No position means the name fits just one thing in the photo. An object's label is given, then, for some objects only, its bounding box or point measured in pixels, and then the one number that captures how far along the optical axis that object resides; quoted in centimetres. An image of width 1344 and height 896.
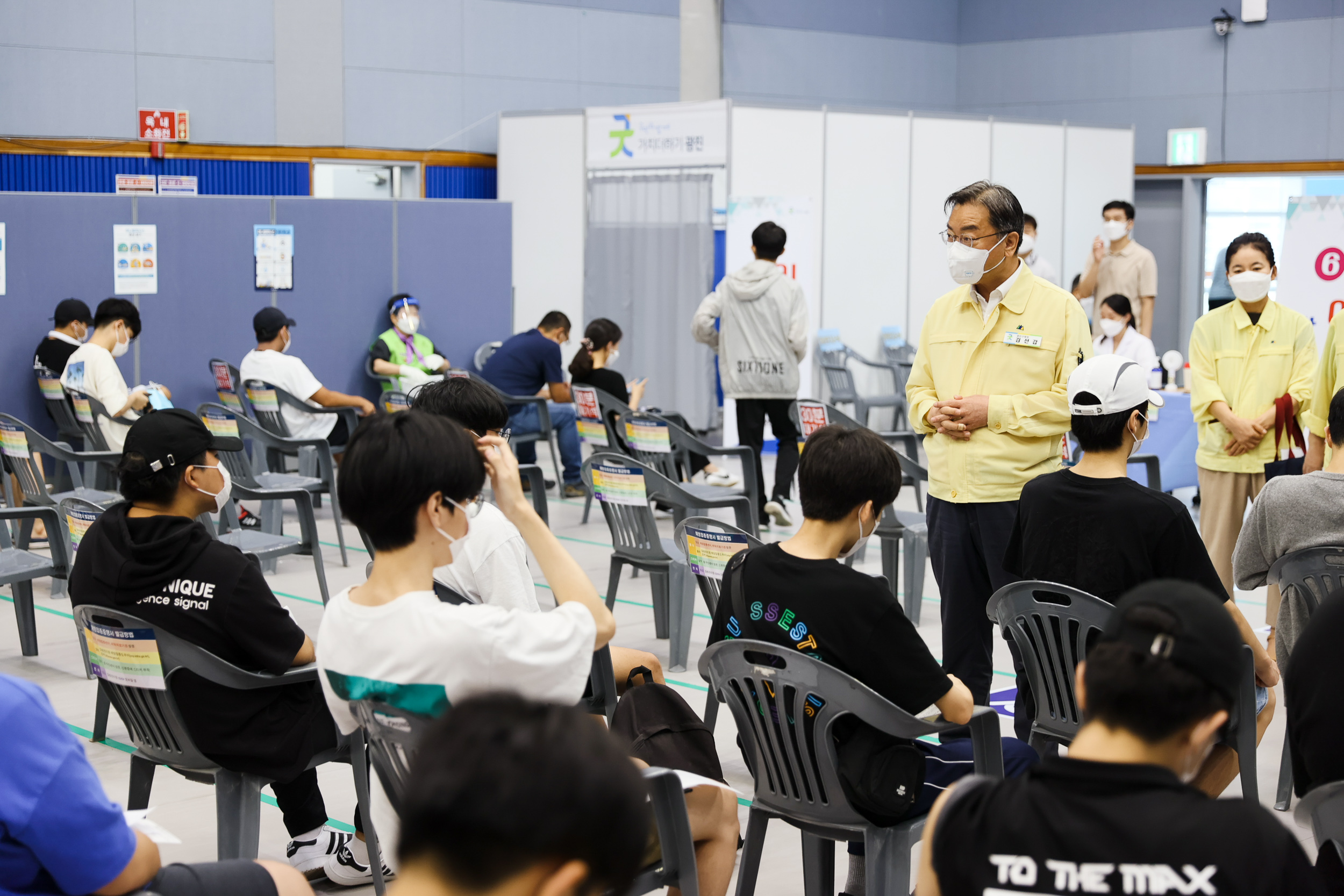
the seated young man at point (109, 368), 675
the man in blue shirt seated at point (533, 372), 843
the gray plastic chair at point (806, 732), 242
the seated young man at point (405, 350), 897
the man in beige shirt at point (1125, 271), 1018
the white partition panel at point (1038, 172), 1173
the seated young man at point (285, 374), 762
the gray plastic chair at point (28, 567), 476
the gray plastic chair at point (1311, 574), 317
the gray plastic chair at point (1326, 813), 201
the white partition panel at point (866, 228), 1083
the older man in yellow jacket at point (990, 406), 362
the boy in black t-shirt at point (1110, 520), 287
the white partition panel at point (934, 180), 1125
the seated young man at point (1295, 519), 324
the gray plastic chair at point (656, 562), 485
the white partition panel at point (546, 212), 1131
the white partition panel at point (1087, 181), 1232
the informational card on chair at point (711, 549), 399
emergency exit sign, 1359
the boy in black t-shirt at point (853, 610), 245
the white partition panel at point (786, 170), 1033
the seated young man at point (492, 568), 279
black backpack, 265
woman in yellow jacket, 486
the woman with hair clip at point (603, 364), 775
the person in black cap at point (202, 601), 281
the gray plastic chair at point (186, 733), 274
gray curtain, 1055
